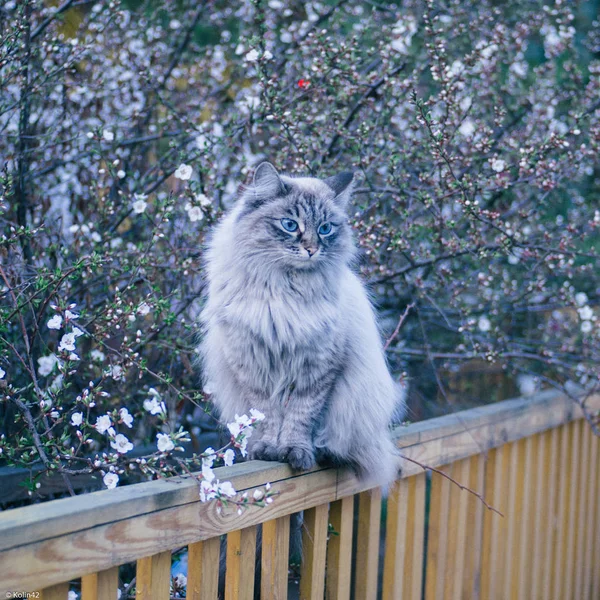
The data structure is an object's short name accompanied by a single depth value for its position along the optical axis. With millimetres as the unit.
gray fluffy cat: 2090
